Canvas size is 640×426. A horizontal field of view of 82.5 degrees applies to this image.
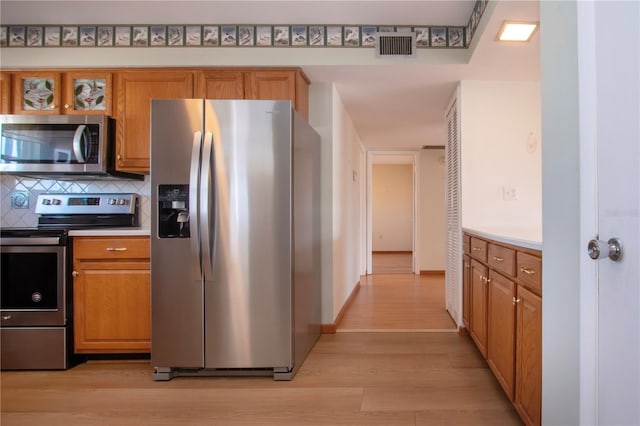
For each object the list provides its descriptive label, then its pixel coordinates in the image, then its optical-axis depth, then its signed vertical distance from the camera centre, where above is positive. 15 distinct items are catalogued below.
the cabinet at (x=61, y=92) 2.81 +0.95
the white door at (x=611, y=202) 0.88 +0.03
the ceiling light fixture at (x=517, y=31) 2.15 +1.12
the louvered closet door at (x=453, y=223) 3.20 -0.08
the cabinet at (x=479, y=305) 2.31 -0.61
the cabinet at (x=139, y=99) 2.79 +0.89
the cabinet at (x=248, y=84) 2.78 +1.00
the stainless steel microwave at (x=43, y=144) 2.62 +0.51
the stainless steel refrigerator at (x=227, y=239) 2.20 -0.15
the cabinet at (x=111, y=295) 2.49 -0.55
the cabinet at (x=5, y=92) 2.80 +0.94
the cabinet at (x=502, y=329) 1.77 -0.61
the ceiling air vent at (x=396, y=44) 2.71 +1.27
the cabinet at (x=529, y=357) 1.46 -0.61
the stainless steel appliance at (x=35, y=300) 2.42 -0.57
